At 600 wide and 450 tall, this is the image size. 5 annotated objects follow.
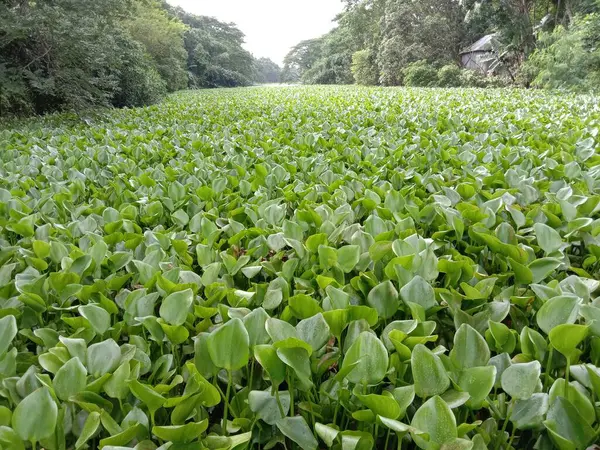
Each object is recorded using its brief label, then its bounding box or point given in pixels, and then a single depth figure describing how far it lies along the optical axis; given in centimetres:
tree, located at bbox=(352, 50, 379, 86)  3881
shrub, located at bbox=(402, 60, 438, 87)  2814
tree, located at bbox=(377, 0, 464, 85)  3025
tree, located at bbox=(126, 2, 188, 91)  2688
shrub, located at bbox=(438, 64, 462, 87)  2586
